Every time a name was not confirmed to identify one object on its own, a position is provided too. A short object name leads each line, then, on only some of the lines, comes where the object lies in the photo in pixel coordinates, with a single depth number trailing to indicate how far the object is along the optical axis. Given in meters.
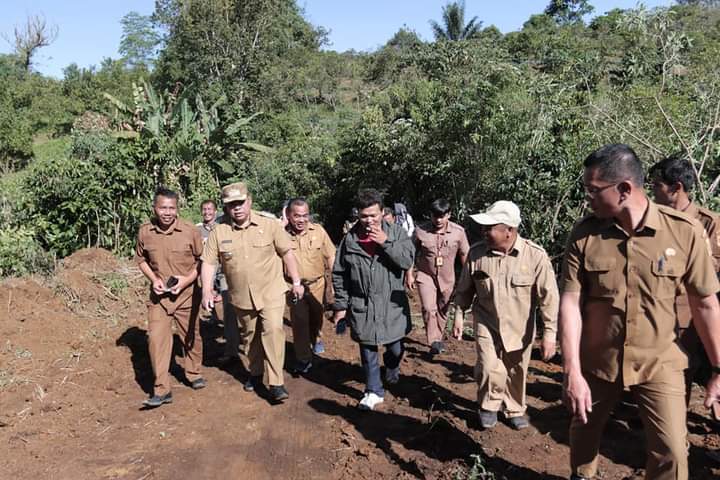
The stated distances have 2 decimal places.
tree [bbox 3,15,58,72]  36.56
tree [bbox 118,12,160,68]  37.53
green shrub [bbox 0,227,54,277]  8.48
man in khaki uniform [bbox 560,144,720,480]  2.67
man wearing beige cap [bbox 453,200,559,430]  4.00
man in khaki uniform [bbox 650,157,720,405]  3.67
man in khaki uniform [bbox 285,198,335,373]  5.84
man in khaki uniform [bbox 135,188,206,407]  5.09
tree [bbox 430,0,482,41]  33.44
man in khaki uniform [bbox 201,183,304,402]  4.96
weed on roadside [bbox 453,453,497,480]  3.52
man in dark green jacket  4.67
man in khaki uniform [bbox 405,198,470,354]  5.99
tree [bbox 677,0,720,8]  38.89
